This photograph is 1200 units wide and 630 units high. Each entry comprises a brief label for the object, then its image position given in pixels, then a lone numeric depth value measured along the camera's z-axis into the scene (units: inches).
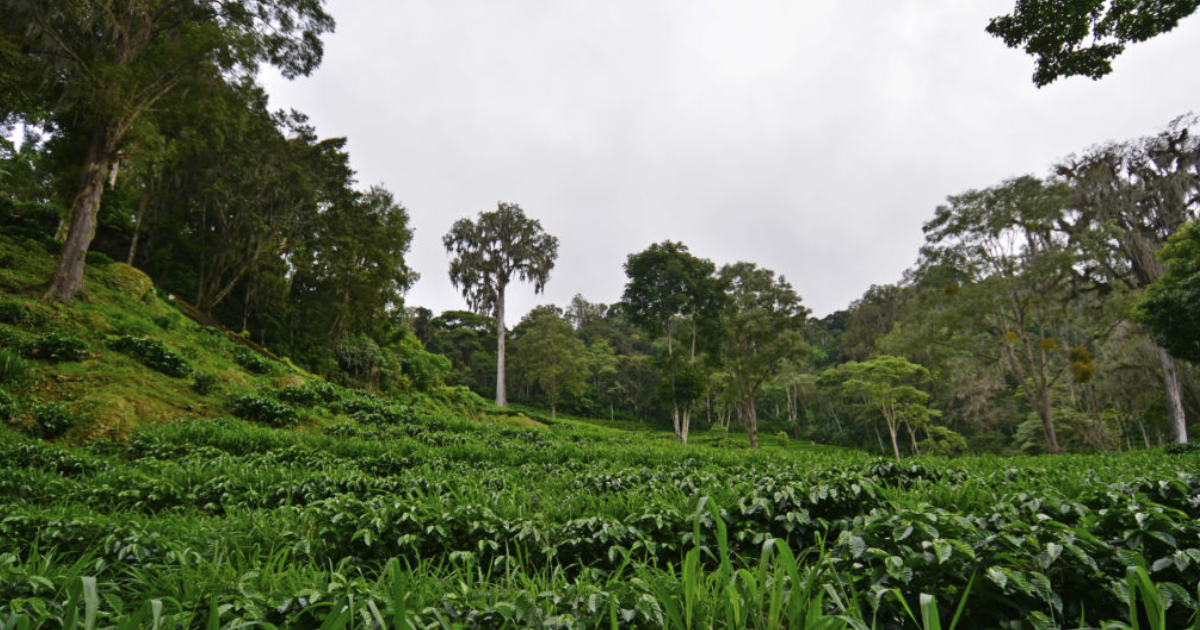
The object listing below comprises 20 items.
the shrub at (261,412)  334.0
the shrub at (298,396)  395.6
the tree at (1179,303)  481.4
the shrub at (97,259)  472.4
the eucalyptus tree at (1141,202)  724.7
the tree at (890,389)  1116.5
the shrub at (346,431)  329.1
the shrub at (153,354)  337.4
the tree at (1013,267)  698.2
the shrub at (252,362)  450.6
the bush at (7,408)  223.3
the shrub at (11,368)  250.6
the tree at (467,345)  1953.6
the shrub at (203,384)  342.1
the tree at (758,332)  955.3
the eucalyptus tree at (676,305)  1043.9
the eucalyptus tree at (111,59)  362.6
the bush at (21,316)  308.8
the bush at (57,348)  283.4
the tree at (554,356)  1598.2
